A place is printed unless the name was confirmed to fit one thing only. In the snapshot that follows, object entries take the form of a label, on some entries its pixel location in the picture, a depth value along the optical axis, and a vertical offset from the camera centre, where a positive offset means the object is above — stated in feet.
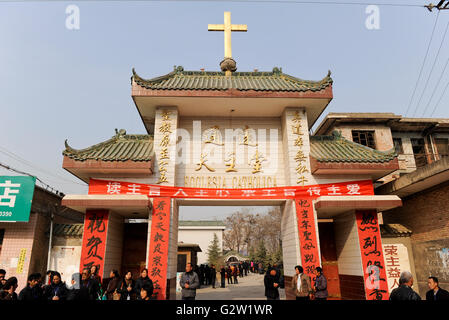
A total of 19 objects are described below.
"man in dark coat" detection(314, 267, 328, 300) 23.45 -2.70
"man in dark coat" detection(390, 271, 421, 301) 14.28 -1.86
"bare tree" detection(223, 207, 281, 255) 152.76 +12.01
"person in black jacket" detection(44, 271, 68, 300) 18.65 -2.00
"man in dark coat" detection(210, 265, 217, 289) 58.45 -3.86
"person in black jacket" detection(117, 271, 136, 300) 23.21 -2.54
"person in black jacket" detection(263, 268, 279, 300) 28.94 -2.96
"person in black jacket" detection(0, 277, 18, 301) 16.94 -1.85
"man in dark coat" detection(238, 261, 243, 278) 90.22 -4.65
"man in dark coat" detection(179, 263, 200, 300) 23.98 -2.30
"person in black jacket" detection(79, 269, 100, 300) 22.94 -2.07
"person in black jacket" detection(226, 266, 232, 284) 68.26 -4.13
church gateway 29.01 +8.30
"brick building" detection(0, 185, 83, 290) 33.53 +1.57
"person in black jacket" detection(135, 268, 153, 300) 22.58 -2.07
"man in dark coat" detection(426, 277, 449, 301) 16.04 -2.24
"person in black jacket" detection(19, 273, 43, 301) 17.42 -1.93
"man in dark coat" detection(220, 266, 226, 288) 57.50 -3.91
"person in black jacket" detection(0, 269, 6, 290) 20.83 -1.36
